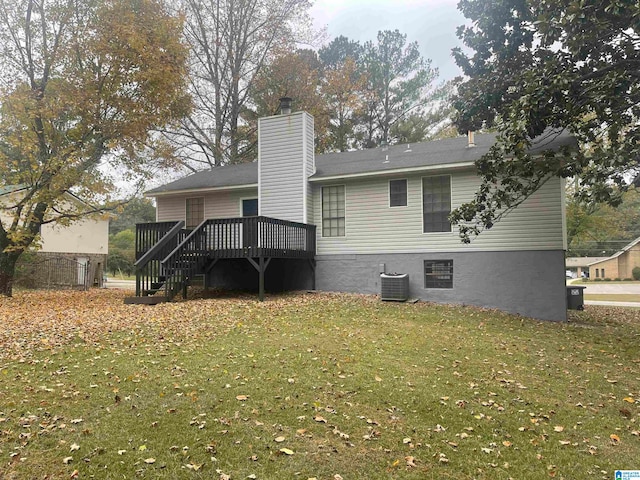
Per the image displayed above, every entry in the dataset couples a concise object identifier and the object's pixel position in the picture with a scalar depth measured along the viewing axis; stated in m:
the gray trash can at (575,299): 14.02
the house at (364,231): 11.55
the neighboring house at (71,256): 19.84
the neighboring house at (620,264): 42.91
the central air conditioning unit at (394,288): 12.15
